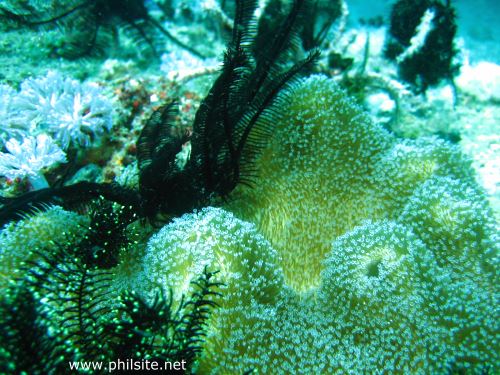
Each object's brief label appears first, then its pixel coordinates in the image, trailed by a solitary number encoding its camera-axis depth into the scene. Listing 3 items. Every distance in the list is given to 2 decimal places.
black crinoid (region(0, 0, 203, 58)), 0.65
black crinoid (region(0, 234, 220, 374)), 0.27
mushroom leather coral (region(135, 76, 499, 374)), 0.36
